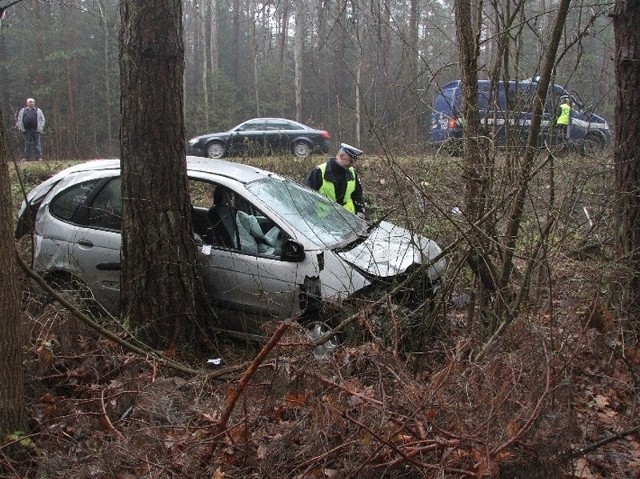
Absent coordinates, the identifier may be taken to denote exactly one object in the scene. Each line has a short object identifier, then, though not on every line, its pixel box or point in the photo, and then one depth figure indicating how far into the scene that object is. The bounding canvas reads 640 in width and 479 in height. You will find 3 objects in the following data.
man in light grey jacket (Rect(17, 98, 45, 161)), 15.84
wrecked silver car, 5.32
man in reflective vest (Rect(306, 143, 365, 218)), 7.85
